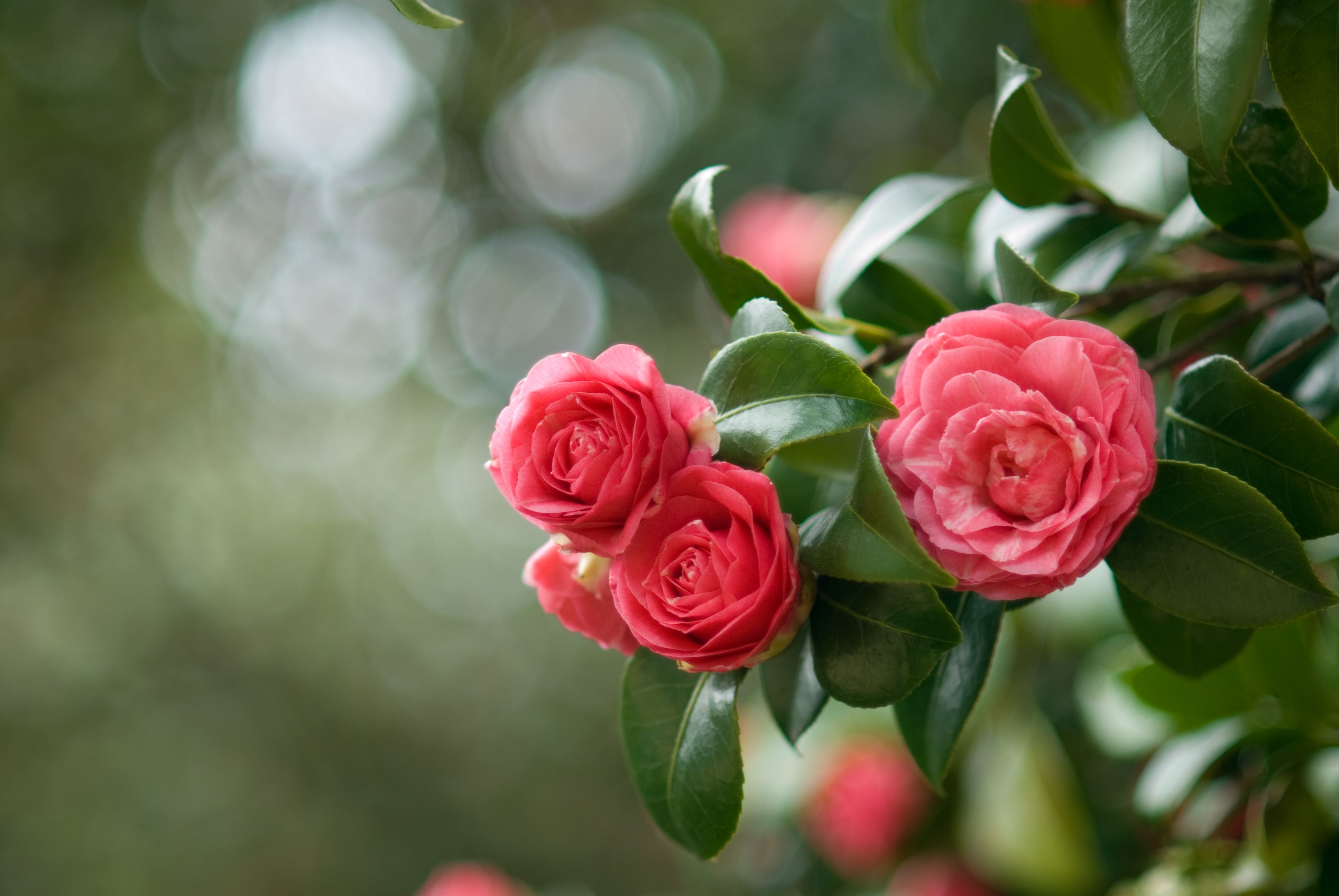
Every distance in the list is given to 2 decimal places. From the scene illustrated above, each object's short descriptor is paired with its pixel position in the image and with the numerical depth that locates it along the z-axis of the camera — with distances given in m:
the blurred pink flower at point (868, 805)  1.91
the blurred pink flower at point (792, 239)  2.31
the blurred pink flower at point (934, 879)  1.89
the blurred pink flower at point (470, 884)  2.19
